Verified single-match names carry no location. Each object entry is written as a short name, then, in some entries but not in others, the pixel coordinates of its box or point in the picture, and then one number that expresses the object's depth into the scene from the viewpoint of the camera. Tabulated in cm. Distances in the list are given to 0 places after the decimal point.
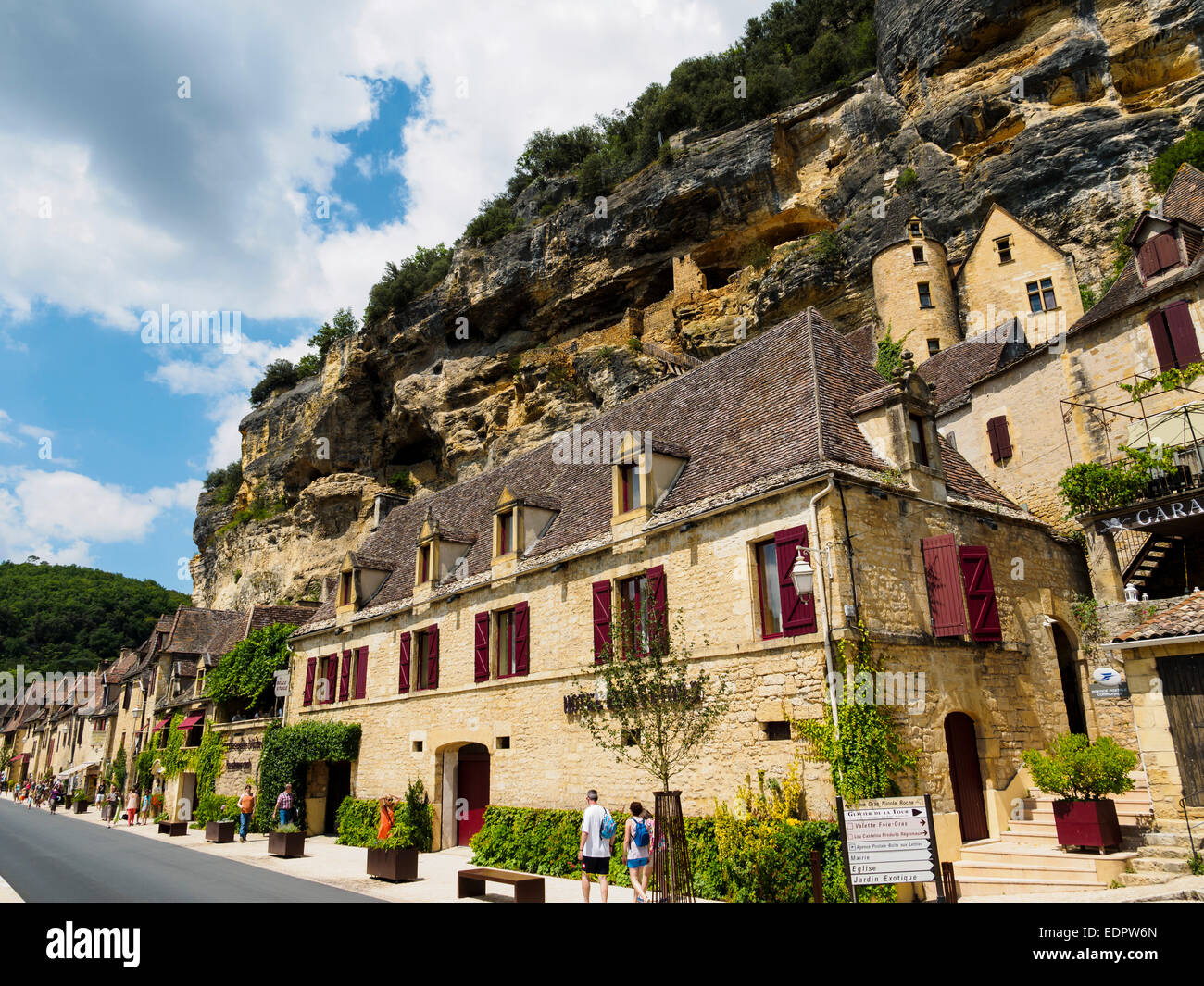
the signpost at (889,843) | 860
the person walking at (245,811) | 2352
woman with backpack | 1102
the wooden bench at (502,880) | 1127
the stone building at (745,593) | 1259
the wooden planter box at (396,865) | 1428
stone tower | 3312
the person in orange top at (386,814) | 1931
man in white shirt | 1084
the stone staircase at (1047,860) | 1034
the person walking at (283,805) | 2234
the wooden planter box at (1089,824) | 1101
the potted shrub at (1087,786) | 1109
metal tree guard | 1131
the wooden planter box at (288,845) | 1852
